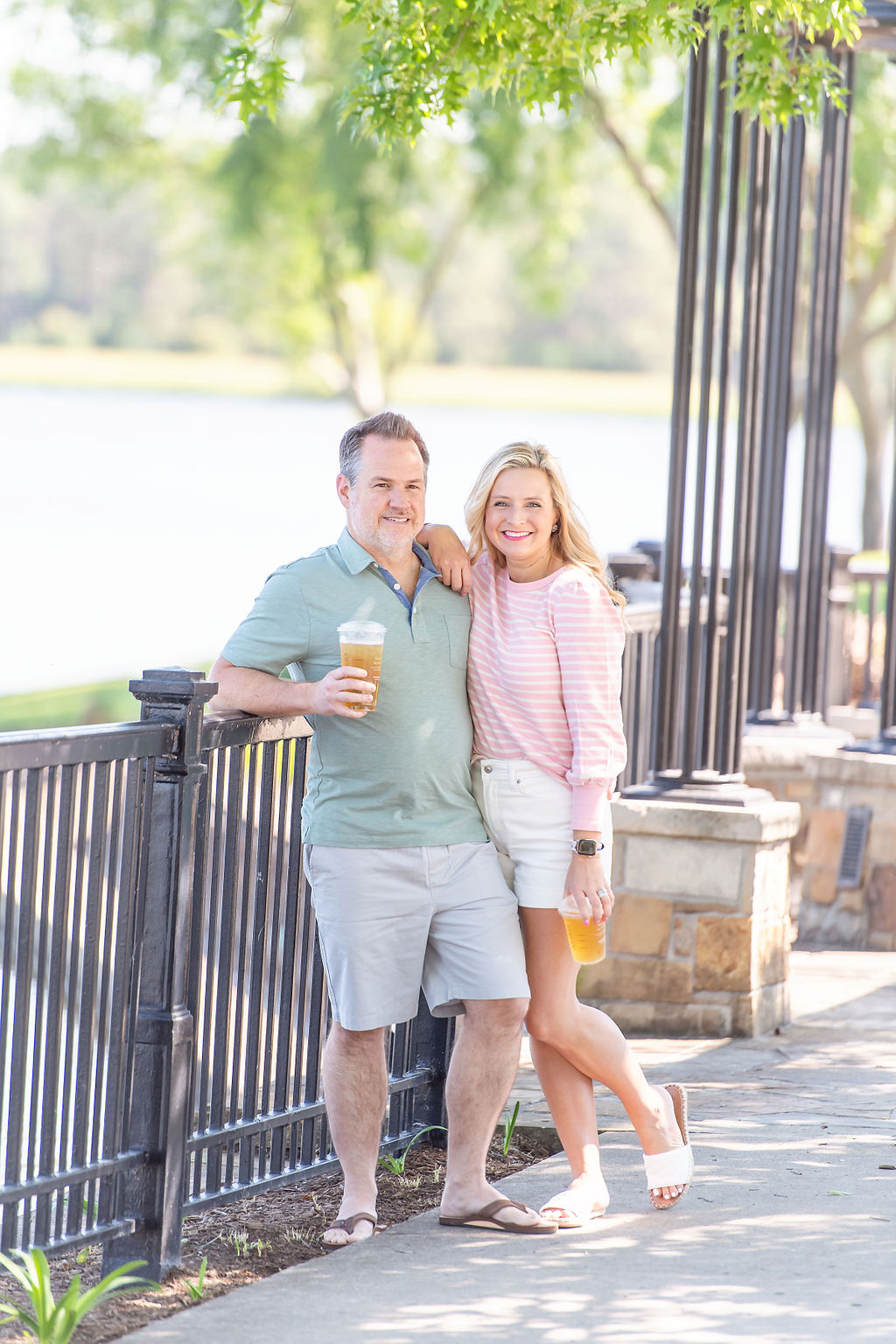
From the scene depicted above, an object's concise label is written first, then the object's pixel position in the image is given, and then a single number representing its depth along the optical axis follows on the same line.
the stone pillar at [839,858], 16.05
